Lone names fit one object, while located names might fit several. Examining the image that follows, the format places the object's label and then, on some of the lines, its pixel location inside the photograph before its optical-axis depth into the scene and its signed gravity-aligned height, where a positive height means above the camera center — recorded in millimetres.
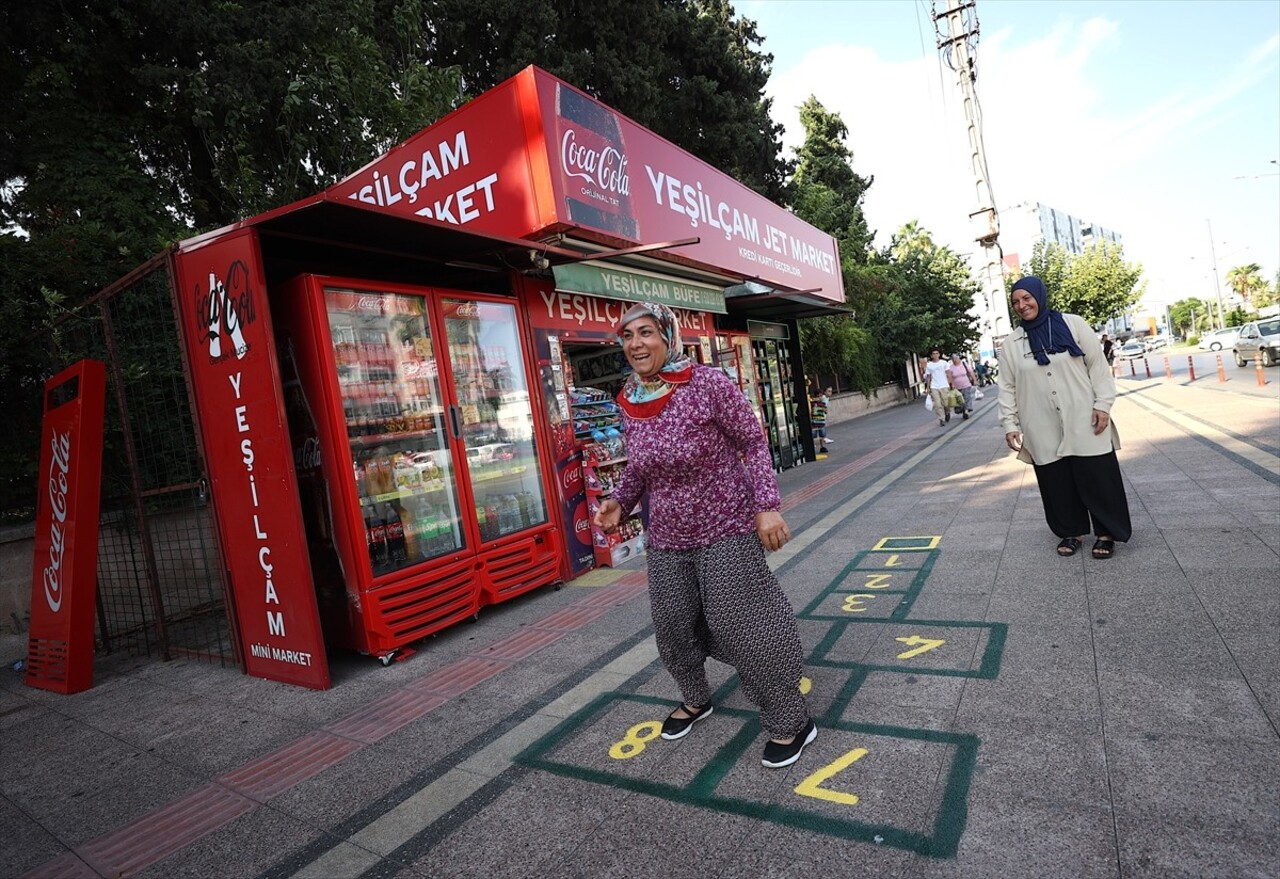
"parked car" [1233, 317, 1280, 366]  19062 -509
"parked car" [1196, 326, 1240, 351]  35156 -486
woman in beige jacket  4094 -406
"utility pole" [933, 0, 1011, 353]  12047 +3866
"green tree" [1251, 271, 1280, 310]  68562 +3002
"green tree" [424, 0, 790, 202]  12906 +8143
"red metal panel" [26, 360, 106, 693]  4273 -140
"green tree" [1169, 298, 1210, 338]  81875 +2818
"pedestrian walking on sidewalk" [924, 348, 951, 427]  14289 -194
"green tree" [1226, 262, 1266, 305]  75000 +5363
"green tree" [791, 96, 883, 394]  19953 +6214
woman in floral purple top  2359 -405
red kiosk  3799 +678
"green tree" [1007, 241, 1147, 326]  28672 +3010
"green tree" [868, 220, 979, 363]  25516 +3096
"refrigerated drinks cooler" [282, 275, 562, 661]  3990 +50
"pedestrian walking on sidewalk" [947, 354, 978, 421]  14844 -136
